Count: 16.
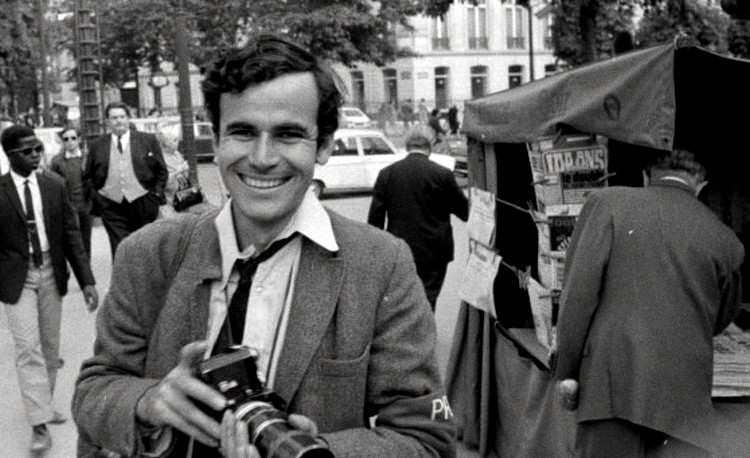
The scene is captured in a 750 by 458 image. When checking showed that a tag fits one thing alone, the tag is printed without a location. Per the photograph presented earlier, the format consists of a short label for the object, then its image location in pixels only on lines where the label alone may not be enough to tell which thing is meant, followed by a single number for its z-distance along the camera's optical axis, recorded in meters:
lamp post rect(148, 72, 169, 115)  43.32
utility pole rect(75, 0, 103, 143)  14.11
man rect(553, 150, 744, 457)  3.72
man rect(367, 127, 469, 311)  7.95
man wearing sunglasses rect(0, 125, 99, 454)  6.27
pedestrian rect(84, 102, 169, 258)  10.27
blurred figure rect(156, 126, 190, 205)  8.70
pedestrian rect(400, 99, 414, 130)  50.97
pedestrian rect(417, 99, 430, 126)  46.24
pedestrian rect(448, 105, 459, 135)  40.19
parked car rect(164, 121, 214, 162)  37.47
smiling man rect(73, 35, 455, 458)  1.90
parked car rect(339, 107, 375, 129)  43.77
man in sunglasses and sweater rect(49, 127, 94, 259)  11.54
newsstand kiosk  4.17
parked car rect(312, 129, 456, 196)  23.31
